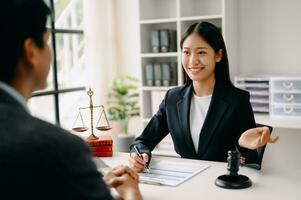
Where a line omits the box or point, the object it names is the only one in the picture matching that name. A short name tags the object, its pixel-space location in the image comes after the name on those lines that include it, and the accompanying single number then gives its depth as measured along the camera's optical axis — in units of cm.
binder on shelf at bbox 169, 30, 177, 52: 366
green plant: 400
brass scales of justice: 218
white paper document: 166
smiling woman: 215
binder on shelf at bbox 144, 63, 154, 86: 372
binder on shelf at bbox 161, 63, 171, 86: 366
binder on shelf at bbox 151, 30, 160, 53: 367
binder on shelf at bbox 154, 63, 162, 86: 369
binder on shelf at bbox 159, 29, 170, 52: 363
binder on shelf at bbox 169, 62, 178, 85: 368
